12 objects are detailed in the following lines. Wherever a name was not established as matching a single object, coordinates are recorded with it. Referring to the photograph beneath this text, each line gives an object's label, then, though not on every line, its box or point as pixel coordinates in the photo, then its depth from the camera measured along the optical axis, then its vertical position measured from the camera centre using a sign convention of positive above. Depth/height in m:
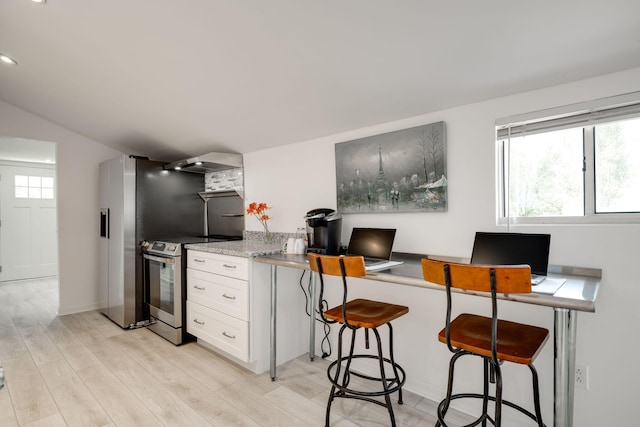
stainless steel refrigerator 3.48 -0.08
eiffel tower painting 2.06 +0.27
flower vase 3.13 -0.26
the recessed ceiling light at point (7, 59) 2.65 +1.29
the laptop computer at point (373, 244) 2.13 -0.24
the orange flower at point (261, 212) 3.03 -0.01
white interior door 5.65 -0.19
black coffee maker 2.39 -0.15
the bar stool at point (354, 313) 1.66 -0.60
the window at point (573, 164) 1.56 +0.24
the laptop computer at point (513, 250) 1.59 -0.21
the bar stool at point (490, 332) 1.19 -0.57
